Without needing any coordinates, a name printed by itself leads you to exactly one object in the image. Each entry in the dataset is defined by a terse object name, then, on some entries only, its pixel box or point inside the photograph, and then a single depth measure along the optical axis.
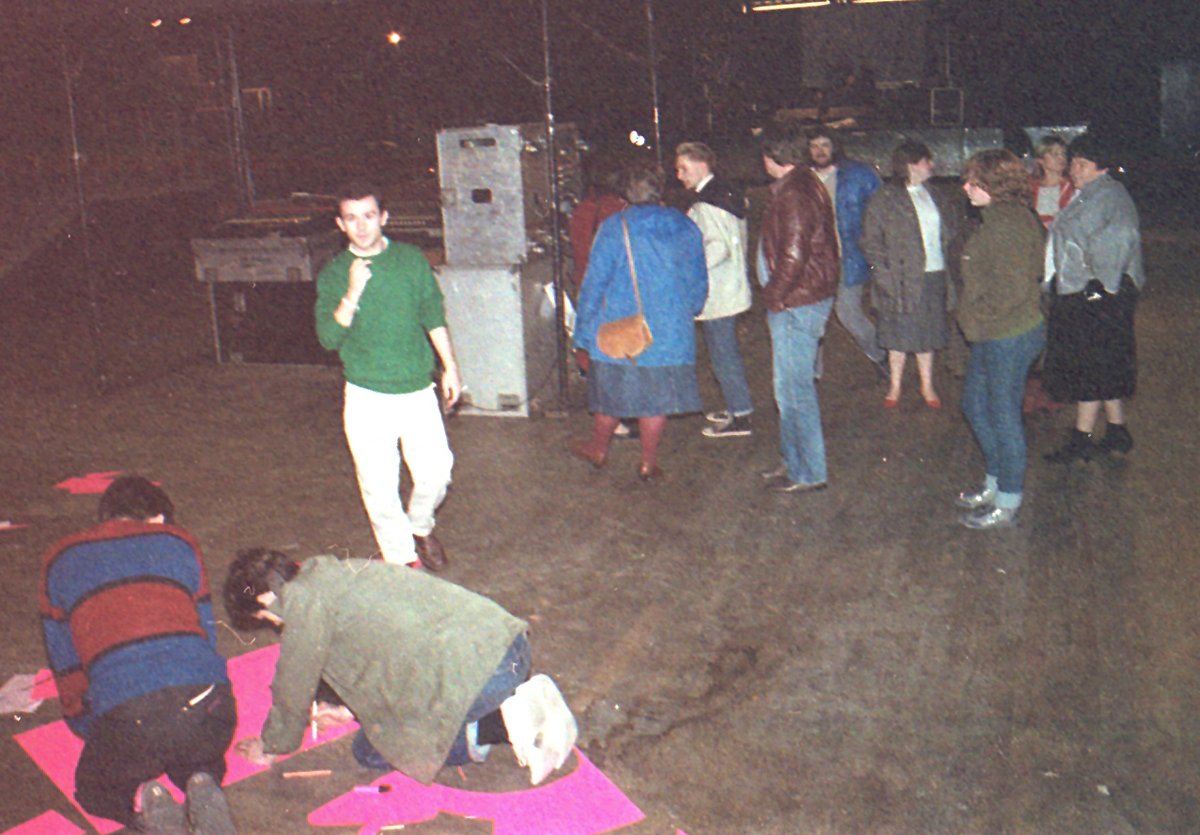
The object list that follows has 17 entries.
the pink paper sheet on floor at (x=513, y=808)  3.95
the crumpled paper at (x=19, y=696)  4.88
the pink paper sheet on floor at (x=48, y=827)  4.02
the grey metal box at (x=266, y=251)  10.43
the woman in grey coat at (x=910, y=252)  7.83
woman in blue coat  6.64
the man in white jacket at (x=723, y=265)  7.59
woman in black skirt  6.54
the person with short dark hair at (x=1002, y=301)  5.79
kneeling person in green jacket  3.88
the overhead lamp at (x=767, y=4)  20.33
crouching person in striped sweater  3.73
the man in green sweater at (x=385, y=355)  5.20
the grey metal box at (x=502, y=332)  8.52
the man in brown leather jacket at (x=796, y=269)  6.40
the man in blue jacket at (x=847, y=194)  8.45
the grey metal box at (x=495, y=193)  8.54
